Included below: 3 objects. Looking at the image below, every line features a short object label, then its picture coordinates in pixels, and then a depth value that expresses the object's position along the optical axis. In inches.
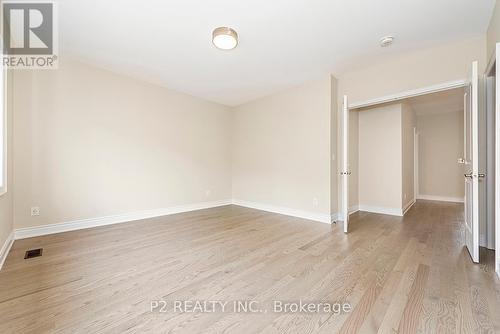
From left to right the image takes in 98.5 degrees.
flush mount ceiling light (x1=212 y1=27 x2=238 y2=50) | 93.7
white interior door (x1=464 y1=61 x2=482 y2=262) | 81.4
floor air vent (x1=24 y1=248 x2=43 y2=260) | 87.7
